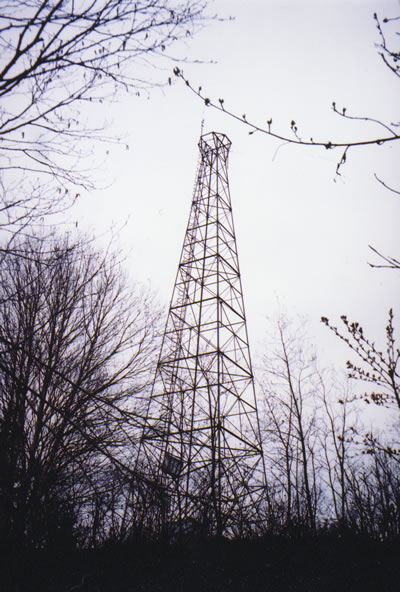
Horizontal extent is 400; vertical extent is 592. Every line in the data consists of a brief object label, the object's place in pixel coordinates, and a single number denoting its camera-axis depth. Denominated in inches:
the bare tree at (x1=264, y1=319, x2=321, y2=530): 589.3
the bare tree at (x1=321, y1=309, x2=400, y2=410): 218.2
